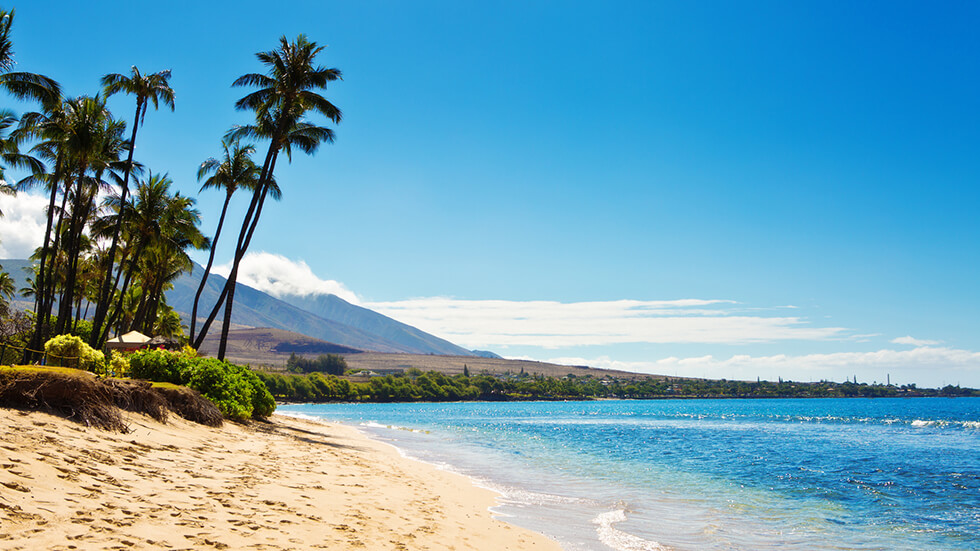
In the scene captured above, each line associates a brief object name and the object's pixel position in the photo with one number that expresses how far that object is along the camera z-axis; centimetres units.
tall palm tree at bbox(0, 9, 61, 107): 2561
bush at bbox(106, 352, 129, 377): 2211
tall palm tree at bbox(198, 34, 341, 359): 2922
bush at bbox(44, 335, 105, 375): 1947
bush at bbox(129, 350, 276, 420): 2200
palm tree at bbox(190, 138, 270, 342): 3591
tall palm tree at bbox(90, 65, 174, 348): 3081
